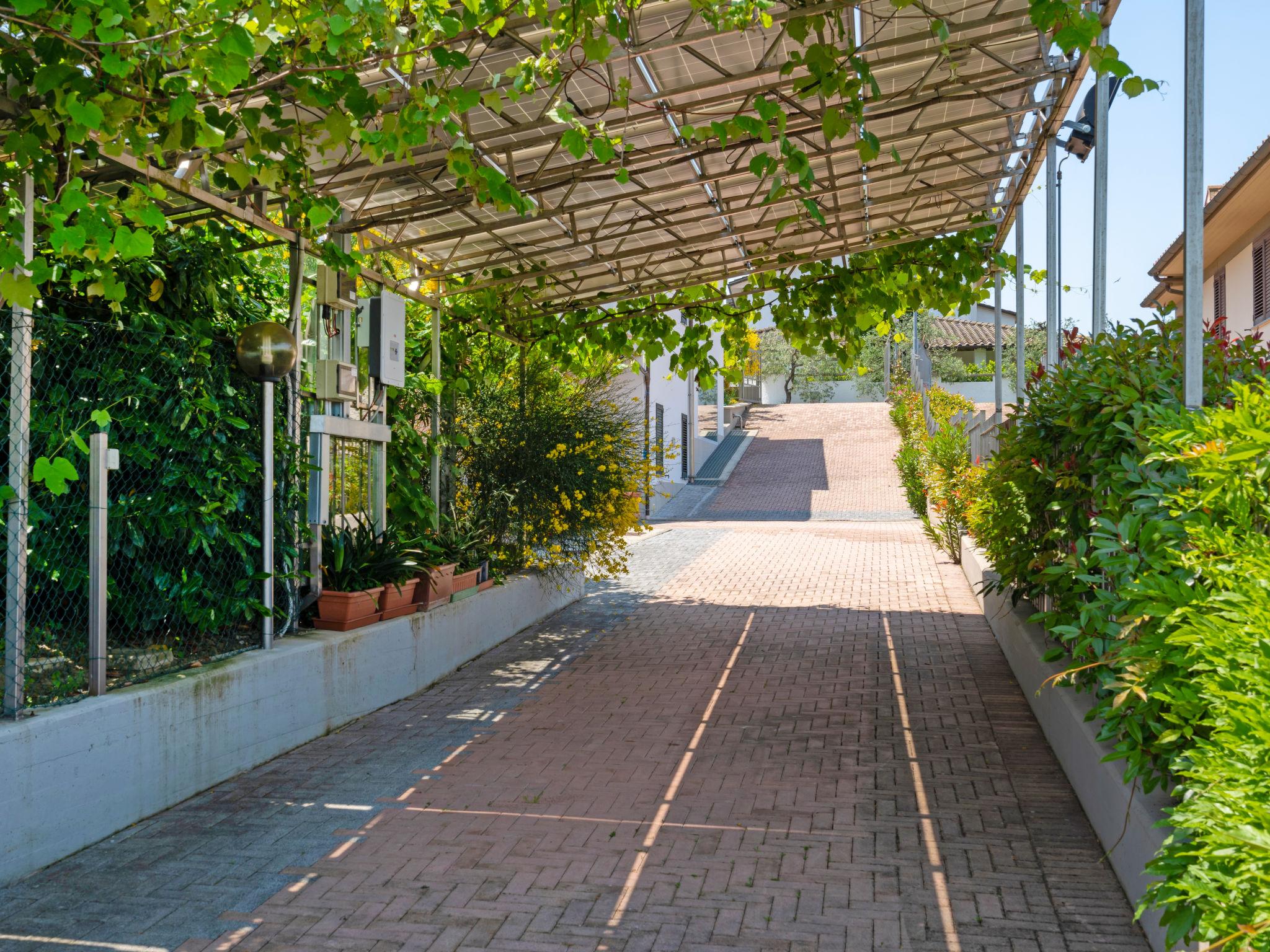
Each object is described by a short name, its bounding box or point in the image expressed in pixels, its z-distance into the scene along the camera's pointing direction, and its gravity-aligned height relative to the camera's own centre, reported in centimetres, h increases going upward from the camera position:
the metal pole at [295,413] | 677 +45
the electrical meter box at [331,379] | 739 +71
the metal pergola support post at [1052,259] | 812 +175
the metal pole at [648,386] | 2278 +217
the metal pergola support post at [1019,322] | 973 +149
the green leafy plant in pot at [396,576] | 762 -62
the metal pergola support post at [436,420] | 954 +59
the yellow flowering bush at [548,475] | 1033 +12
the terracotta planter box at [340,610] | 701 -78
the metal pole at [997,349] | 1146 +148
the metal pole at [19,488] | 443 -2
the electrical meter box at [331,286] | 770 +138
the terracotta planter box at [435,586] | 808 -73
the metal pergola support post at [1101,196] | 636 +170
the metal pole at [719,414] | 3816 +262
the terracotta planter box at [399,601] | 759 -78
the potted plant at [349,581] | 703 -62
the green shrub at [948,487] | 1426 +6
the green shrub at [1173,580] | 240 -26
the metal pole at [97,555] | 484 -31
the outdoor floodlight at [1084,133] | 761 +252
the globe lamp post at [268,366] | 632 +68
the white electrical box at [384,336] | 830 +113
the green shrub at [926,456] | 1493 +64
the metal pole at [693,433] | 3084 +157
